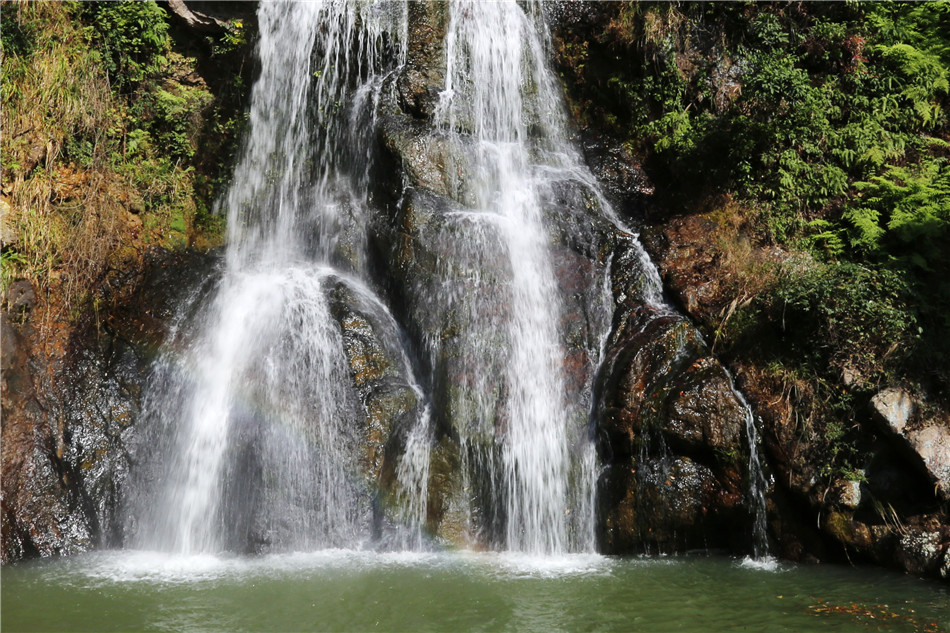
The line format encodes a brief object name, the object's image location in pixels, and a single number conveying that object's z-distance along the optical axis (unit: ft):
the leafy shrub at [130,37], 35.53
